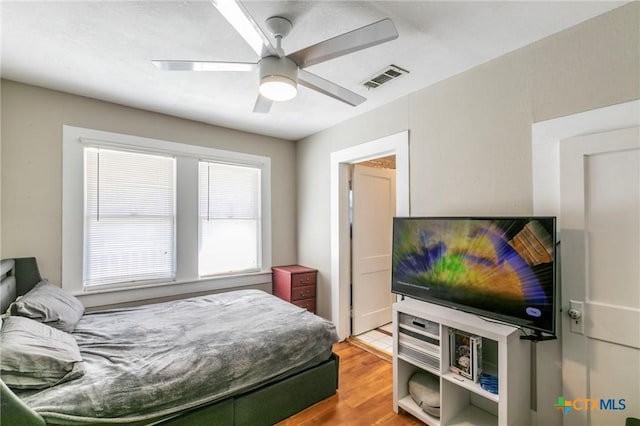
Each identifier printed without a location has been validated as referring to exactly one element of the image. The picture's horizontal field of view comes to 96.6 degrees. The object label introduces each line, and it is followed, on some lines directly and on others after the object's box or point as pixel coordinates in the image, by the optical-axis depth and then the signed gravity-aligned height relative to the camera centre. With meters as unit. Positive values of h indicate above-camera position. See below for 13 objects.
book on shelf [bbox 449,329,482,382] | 1.79 -0.91
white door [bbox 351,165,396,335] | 3.49 -0.37
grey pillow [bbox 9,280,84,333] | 1.82 -0.62
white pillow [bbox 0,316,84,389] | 1.35 -0.71
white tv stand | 1.63 -0.99
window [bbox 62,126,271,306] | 2.68 -0.01
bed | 1.40 -0.86
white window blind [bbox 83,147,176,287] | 2.76 +0.00
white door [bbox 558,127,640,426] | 1.52 -0.34
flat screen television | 1.59 -0.32
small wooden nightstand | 3.53 -0.88
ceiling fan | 1.29 +0.84
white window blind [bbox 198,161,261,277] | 3.41 -0.03
